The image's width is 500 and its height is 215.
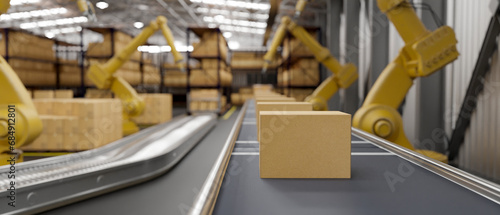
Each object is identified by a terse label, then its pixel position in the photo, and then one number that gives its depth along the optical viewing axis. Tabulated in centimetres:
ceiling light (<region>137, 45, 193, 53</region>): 2661
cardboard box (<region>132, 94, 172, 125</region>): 983
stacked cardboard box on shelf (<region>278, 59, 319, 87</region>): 1084
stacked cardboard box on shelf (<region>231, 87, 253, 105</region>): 1764
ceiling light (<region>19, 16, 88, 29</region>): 1914
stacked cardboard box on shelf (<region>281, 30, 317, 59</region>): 1061
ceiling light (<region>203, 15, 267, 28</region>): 1916
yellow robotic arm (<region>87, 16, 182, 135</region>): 812
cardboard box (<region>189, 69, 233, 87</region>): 1079
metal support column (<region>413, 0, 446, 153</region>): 534
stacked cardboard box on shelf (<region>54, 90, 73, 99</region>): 1081
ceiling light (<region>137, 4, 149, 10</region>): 1678
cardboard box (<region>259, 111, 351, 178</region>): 186
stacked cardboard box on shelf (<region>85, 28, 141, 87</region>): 989
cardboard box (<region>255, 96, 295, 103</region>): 417
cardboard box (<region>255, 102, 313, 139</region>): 304
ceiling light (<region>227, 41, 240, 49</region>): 2632
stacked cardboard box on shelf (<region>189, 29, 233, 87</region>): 1077
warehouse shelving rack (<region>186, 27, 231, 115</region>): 1069
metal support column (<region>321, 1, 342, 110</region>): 1095
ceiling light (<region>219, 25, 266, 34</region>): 2129
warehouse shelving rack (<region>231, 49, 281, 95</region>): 1791
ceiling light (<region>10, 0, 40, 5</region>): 1438
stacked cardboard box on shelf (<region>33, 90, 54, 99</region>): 1044
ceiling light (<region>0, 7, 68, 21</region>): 1672
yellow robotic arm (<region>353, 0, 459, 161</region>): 384
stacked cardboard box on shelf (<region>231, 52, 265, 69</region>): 1733
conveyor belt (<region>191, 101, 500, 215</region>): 147
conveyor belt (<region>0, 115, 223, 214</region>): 278
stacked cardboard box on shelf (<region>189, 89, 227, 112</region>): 1066
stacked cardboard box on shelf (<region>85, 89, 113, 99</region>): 1009
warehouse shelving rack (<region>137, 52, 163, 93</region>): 1277
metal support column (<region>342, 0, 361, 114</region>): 923
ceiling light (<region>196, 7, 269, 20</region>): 1694
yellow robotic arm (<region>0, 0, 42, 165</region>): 339
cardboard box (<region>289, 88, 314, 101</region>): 1091
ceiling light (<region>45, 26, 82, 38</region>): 2211
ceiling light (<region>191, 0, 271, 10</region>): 1487
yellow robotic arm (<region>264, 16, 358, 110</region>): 790
